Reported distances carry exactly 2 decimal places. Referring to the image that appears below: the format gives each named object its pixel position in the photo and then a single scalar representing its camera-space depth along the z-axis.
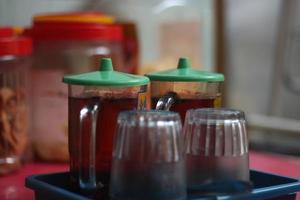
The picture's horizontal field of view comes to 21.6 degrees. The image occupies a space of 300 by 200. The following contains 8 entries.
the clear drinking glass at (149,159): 0.78
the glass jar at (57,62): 1.26
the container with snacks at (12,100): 1.18
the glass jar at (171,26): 1.69
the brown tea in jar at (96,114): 0.84
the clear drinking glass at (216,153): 0.82
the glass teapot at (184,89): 0.92
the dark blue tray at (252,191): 0.84
